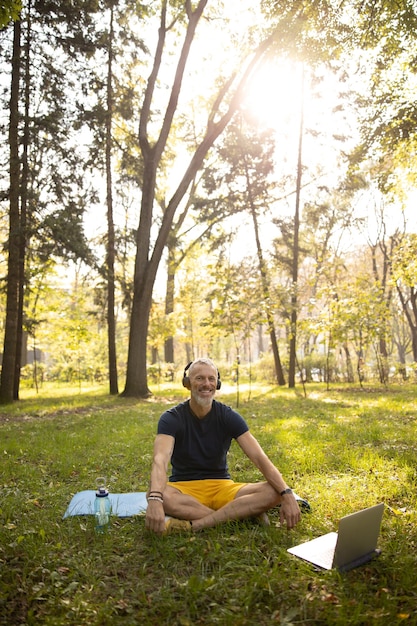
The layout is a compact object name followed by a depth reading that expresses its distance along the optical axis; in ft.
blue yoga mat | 13.28
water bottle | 12.28
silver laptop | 9.41
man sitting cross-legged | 11.65
